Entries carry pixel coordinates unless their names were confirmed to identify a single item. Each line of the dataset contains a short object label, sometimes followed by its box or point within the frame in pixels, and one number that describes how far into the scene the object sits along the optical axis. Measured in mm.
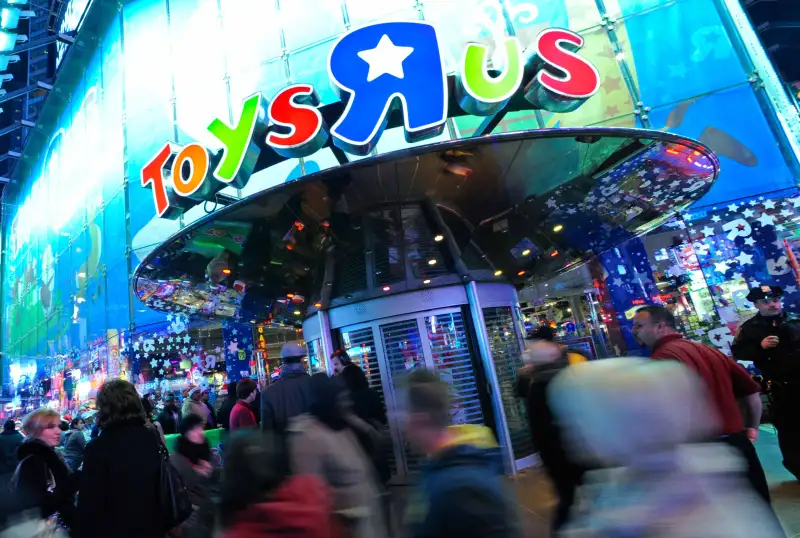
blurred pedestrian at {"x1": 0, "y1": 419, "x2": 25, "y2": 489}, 3923
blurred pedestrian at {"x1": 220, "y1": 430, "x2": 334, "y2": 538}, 1388
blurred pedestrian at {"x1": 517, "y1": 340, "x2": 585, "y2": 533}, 2766
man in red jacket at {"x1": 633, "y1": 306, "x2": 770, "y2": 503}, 2578
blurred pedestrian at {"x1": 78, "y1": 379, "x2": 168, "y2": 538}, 2479
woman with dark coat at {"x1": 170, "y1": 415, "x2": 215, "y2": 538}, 3474
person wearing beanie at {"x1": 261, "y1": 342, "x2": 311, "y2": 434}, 3953
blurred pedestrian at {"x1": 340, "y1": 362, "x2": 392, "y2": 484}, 4344
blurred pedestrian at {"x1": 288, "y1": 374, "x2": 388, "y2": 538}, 1944
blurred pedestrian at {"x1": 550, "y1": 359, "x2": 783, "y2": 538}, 1001
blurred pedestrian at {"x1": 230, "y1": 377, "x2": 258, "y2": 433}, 5219
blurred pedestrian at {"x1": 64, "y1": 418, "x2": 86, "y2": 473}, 6547
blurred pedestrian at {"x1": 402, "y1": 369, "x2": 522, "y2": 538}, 1366
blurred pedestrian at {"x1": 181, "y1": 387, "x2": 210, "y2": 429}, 6743
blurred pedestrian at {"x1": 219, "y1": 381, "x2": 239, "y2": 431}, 6922
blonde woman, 3014
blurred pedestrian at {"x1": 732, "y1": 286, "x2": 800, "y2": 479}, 4156
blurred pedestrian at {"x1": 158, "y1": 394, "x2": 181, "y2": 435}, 8266
